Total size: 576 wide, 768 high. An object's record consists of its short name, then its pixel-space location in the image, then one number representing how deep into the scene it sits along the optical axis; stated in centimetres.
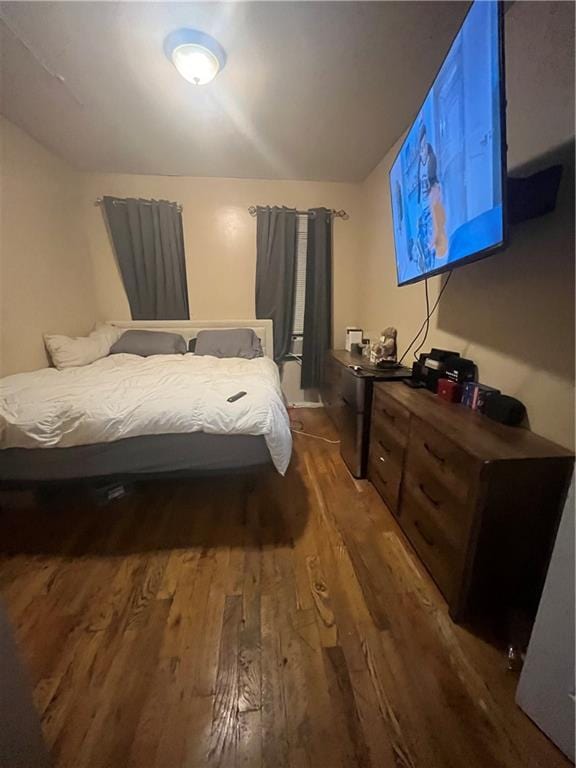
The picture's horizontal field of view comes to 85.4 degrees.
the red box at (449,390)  159
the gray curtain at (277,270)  317
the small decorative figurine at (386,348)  242
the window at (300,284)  326
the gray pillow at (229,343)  294
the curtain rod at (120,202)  301
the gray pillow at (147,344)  289
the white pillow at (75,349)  253
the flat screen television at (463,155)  95
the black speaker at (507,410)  129
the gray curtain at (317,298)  321
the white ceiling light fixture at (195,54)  144
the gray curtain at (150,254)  304
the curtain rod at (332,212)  320
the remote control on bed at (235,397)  167
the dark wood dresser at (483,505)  106
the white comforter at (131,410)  150
